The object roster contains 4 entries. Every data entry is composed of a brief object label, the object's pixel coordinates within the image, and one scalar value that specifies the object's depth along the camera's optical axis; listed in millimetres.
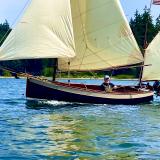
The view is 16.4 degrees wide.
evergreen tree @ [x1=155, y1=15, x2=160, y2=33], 151500
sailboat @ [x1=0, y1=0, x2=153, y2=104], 39031
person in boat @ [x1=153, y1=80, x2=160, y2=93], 47188
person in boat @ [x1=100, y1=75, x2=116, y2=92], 42500
